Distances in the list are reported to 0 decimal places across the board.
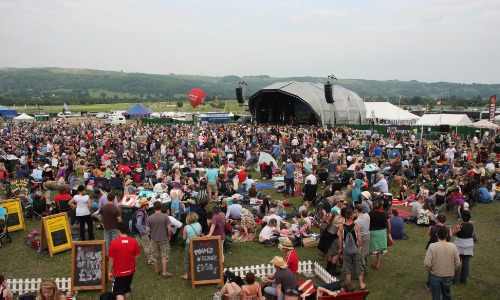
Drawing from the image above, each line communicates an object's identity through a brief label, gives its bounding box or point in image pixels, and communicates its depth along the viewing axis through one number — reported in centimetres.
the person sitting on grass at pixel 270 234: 908
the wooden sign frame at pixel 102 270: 692
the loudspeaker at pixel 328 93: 3527
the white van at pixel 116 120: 5384
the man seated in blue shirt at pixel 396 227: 947
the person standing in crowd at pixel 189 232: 733
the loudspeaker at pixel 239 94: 4098
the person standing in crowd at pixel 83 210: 871
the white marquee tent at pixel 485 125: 2830
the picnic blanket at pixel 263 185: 1507
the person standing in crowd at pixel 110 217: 777
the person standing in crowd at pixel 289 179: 1339
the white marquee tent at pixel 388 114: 4216
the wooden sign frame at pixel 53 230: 855
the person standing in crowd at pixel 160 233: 730
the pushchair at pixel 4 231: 920
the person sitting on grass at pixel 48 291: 470
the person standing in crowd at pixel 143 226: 806
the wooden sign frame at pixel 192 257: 709
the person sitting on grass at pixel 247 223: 972
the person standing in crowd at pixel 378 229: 734
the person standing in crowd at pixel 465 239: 684
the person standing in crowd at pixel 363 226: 711
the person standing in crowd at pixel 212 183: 1277
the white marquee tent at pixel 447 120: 3150
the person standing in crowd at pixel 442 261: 577
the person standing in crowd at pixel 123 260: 599
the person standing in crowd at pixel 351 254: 678
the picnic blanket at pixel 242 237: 944
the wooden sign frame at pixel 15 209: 1012
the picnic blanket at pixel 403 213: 1142
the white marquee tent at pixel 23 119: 4940
